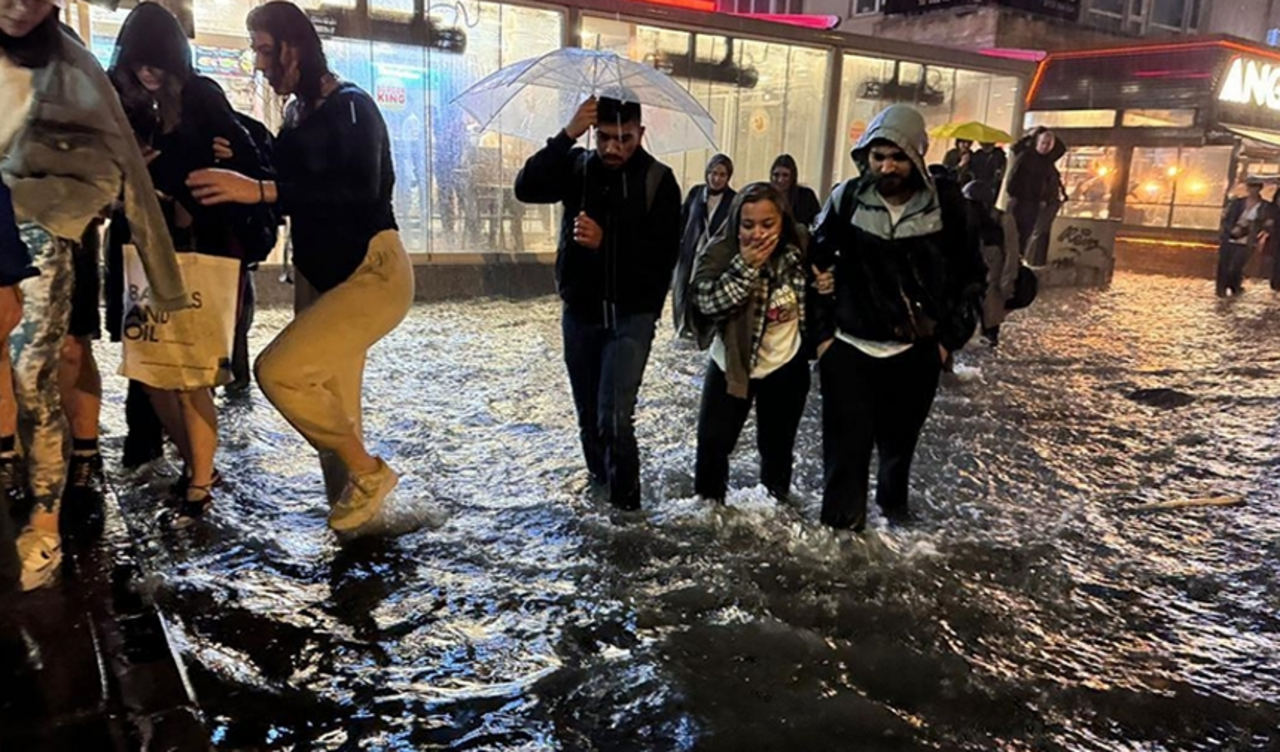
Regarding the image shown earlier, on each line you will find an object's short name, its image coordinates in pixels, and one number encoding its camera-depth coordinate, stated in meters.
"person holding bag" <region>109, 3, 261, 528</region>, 3.83
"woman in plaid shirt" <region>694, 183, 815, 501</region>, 4.30
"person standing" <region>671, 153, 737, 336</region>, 8.59
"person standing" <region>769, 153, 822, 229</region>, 8.32
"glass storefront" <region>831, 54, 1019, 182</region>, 15.29
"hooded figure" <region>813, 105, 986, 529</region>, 4.12
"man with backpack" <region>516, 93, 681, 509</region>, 4.19
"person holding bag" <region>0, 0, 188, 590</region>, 2.96
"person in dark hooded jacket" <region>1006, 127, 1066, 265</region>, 13.59
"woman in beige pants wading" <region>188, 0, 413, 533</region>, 3.60
